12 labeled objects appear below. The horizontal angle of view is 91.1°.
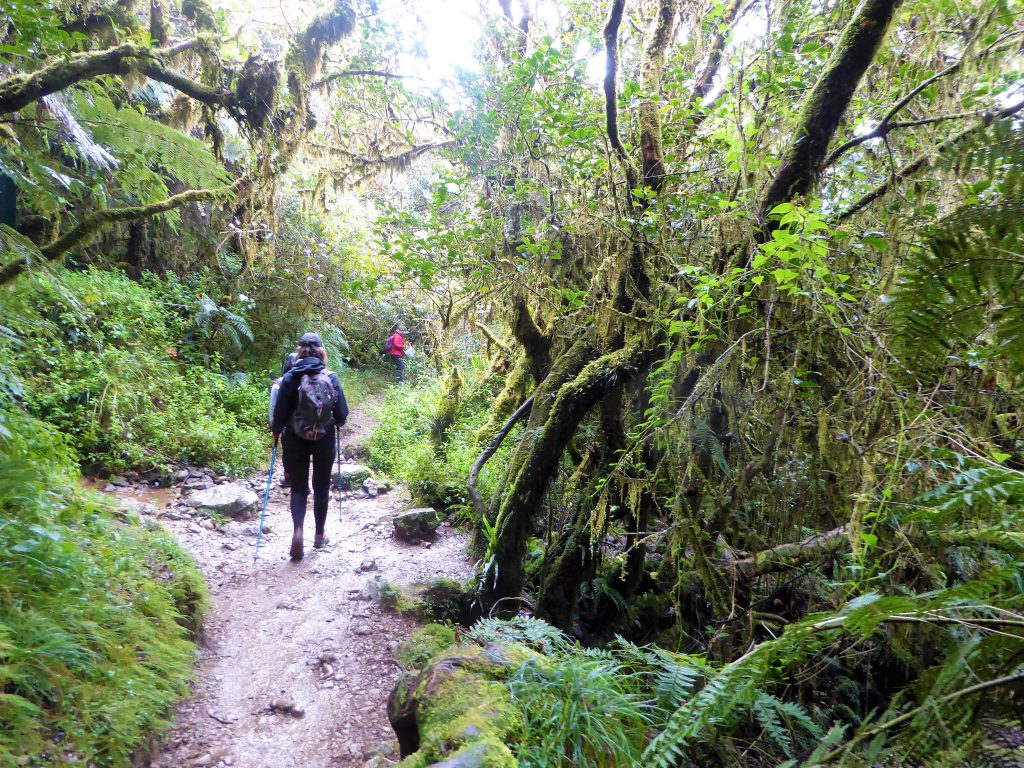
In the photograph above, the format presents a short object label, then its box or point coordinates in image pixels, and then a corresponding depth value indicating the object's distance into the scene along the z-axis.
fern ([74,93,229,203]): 4.05
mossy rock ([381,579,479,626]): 4.81
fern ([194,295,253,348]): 10.16
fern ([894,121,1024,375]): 1.46
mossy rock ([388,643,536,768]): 2.05
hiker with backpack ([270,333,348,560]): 5.32
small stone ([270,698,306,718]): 3.48
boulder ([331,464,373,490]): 8.64
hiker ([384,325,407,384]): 16.20
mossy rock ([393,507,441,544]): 6.61
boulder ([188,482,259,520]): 6.34
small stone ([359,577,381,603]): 5.00
